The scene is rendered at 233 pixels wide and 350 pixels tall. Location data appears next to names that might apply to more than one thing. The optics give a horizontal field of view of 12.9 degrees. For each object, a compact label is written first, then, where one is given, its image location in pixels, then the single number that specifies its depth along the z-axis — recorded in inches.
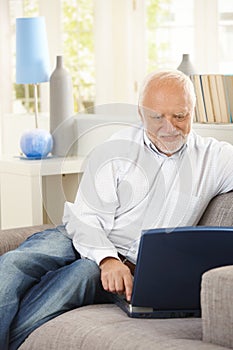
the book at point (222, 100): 154.8
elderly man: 119.0
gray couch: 91.2
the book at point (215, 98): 155.6
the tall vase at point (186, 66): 172.4
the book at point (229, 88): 153.7
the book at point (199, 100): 157.6
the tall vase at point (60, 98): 194.5
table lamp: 192.9
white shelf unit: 150.1
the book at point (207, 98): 156.9
